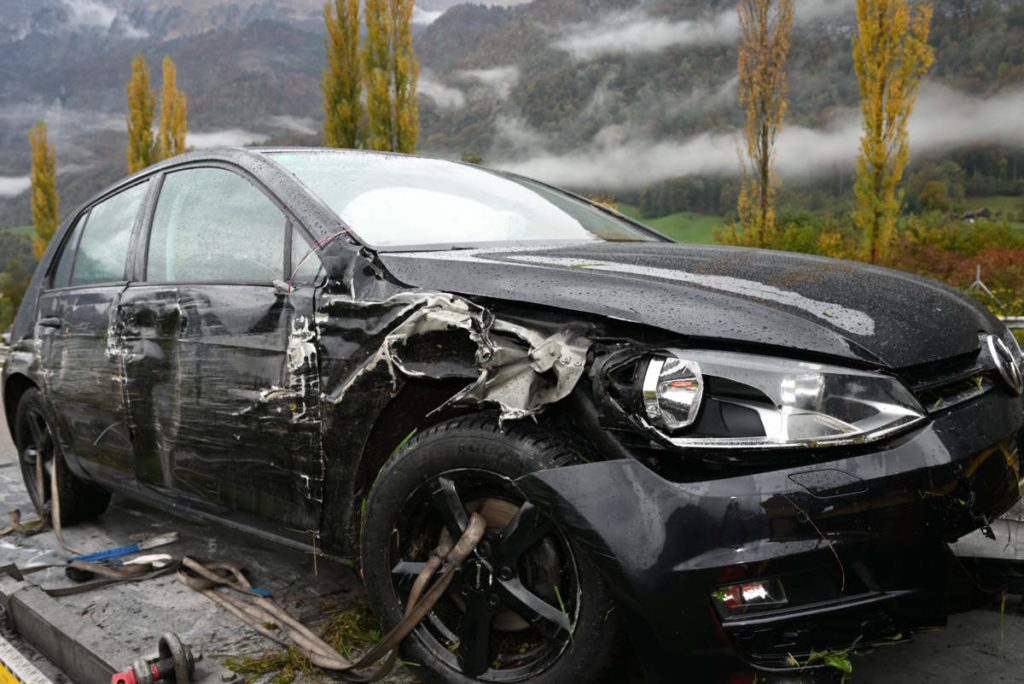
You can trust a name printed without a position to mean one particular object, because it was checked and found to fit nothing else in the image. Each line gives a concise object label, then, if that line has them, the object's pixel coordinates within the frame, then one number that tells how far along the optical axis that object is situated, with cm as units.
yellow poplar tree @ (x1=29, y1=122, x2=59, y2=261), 4003
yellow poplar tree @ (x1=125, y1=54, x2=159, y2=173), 3291
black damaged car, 166
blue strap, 335
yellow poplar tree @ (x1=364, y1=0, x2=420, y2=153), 2069
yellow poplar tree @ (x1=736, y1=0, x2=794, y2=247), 1770
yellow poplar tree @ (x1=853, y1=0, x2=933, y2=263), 1432
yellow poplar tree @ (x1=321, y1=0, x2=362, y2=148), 2188
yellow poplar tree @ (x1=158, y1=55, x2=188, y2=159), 3241
